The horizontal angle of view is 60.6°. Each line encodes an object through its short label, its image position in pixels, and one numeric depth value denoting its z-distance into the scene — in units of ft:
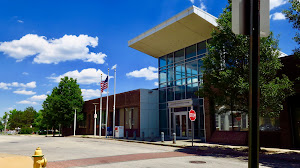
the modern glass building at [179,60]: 80.43
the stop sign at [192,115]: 59.52
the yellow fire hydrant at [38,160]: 21.37
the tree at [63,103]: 141.69
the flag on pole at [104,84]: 108.08
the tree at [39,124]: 226.71
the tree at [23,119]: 280.31
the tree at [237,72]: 46.78
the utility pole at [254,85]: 9.94
